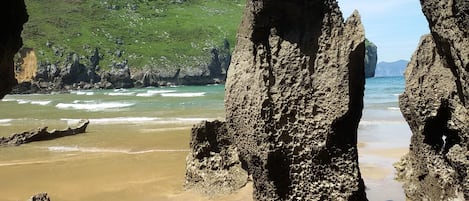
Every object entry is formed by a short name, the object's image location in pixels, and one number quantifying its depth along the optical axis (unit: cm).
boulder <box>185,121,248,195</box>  901
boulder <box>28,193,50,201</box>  676
